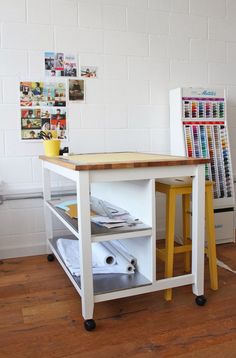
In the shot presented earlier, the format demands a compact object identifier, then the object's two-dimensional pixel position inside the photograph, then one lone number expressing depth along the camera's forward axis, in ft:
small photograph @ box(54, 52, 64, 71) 9.73
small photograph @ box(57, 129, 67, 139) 9.95
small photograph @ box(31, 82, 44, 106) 9.61
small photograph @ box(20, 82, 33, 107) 9.52
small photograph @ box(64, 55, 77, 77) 9.84
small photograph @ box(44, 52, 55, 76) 9.66
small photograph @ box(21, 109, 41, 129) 9.61
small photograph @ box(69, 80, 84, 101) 9.94
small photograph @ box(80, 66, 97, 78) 10.01
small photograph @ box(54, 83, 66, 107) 9.82
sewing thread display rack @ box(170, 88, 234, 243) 10.22
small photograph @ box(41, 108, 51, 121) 9.77
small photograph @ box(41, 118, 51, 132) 9.79
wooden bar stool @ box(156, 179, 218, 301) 7.07
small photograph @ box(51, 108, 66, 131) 9.86
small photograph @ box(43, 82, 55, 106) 9.71
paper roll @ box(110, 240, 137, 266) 7.04
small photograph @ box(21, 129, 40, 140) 9.66
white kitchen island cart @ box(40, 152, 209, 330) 5.94
